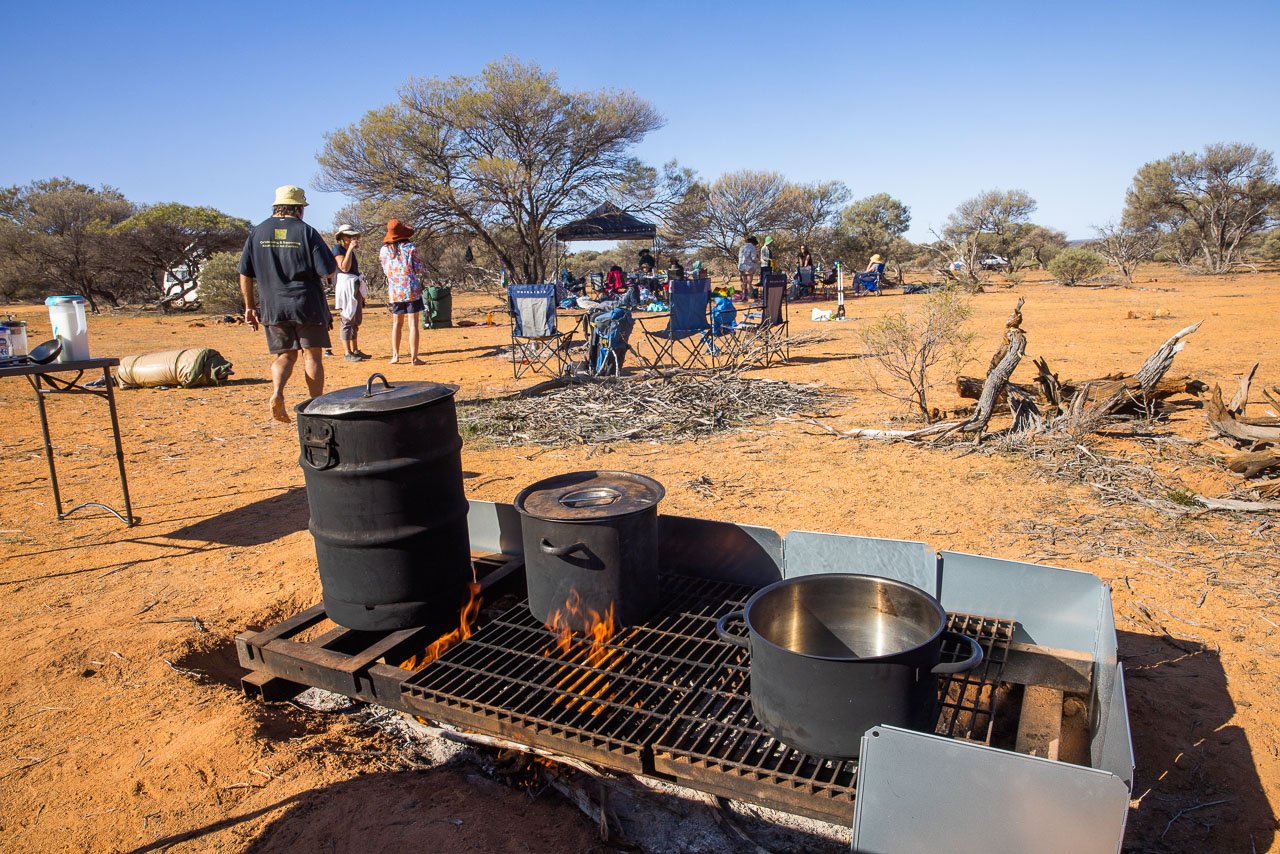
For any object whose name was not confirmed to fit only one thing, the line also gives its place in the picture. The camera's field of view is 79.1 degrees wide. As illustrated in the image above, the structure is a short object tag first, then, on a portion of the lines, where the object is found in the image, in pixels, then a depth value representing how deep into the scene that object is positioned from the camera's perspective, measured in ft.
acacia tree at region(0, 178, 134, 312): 80.18
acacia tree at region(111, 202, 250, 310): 80.94
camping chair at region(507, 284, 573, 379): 32.86
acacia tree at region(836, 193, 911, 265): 118.83
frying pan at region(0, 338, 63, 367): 13.71
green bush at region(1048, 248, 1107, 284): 85.46
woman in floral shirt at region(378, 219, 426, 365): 33.58
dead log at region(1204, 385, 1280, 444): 17.31
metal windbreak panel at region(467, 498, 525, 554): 12.89
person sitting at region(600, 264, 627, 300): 76.44
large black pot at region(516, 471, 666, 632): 9.64
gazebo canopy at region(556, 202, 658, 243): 79.46
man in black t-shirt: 20.03
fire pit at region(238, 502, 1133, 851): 6.15
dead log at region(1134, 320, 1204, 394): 20.26
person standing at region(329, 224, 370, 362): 34.78
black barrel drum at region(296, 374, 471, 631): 9.57
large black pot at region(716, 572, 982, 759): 7.14
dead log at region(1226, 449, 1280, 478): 16.17
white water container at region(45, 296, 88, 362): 14.15
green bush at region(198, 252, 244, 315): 69.92
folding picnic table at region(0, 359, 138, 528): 13.47
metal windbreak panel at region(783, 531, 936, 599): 10.23
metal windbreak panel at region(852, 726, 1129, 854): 5.89
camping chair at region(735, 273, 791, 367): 33.78
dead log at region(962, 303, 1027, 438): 19.15
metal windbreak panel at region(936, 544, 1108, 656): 9.44
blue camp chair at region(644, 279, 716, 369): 31.09
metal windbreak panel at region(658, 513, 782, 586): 11.35
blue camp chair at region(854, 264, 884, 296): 83.53
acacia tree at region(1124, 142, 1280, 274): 92.63
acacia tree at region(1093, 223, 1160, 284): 84.17
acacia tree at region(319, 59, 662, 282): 70.18
